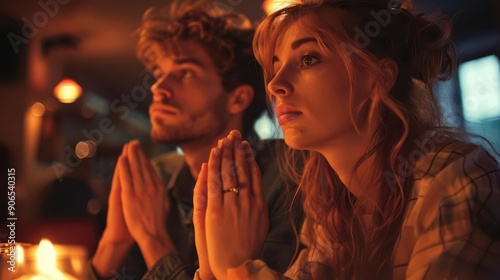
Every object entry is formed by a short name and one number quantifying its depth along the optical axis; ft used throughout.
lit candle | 3.58
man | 3.38
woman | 2.50
